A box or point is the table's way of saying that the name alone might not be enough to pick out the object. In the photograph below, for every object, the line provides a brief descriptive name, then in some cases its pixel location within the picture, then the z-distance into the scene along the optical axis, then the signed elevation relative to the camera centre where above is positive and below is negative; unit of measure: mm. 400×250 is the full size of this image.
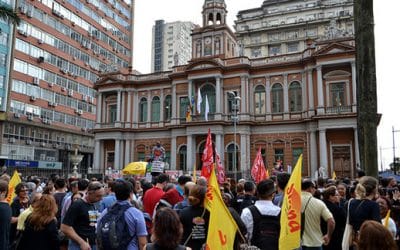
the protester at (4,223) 5178 -868
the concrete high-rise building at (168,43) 127438 +42342
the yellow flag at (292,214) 4355 -619
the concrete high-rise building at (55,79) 37812 +9658
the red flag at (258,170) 15538 -309
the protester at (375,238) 2723 -554
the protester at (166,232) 3092 -583
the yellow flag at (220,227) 3934 -691
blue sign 34000 -155
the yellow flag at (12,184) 8602 -554
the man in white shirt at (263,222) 4660 -746
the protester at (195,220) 4516 -702
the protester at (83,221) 5010 -828
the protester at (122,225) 4328 -749
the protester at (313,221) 5691 -884
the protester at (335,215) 6500 -901
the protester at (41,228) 4668 -837
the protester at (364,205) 5016 -563
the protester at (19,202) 6747 -740
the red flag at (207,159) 13227 +160
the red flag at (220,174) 14620 -440
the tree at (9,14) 13477 +5463
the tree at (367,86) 6008 +1285
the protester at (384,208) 5465 -666
